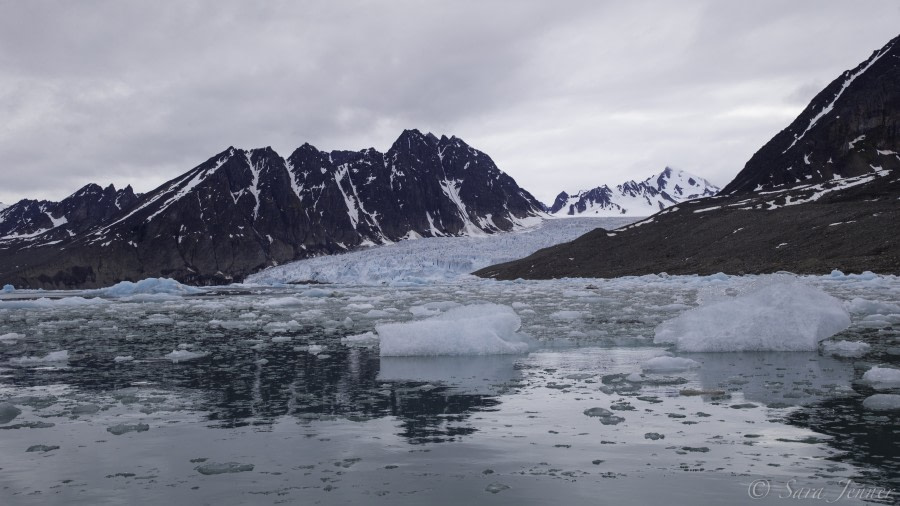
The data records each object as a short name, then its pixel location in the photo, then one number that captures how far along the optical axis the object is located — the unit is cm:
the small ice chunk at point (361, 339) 1701
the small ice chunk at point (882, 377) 934
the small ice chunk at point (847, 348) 1256
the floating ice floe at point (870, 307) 2064
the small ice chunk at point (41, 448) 675
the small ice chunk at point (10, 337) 1873
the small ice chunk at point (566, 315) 2330
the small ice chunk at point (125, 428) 758
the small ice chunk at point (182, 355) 1416
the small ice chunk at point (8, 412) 836
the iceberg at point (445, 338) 1412
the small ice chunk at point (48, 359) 1384
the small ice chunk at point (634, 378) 1045
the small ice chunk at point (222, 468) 597
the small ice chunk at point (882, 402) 775
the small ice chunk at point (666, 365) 1153
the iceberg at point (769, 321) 1341
